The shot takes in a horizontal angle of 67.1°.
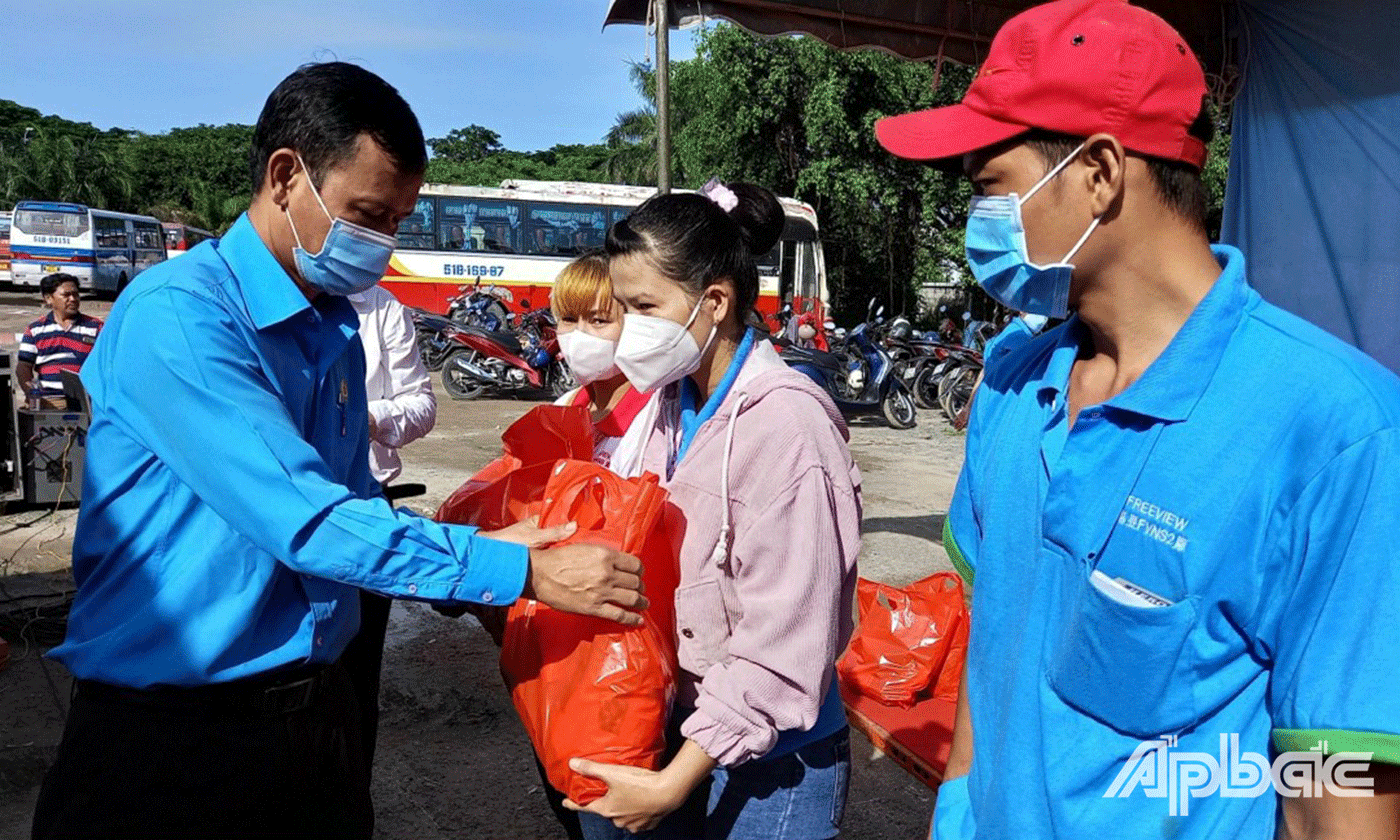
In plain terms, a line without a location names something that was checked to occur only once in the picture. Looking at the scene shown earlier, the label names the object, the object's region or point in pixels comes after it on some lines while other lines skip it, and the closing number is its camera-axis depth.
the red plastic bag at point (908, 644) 3.93
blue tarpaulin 3.27
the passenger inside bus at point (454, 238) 16.17
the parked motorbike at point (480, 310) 14.62
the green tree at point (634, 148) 26.52
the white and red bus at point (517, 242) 16.03
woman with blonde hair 2.69
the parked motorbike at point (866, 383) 11.10
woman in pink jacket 1.56
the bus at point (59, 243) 24.64
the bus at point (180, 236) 32.28
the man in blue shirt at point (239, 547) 1.54
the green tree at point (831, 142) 19.06
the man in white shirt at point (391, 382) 3.21
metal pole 4.48
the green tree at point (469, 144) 63.41
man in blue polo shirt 0.97
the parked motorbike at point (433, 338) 13.12
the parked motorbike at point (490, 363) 12.02
